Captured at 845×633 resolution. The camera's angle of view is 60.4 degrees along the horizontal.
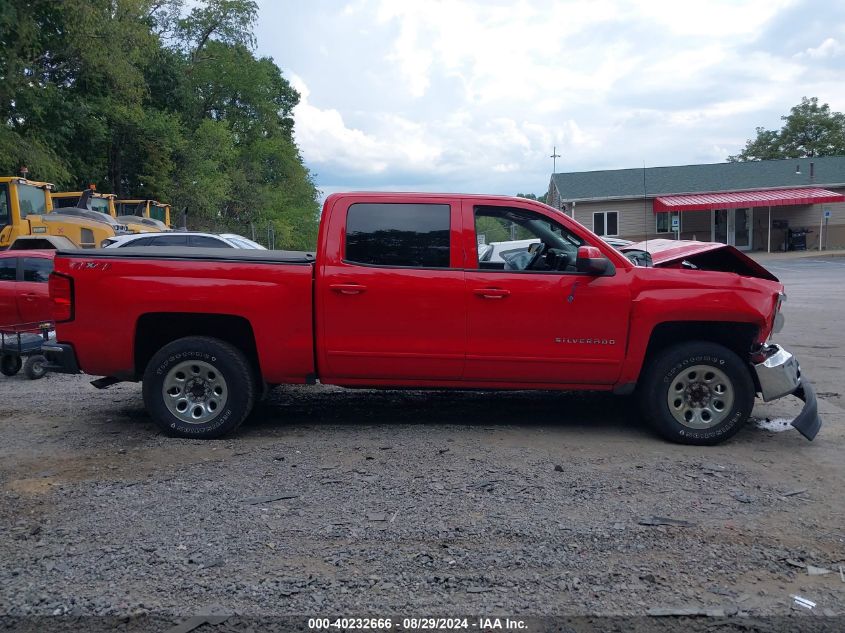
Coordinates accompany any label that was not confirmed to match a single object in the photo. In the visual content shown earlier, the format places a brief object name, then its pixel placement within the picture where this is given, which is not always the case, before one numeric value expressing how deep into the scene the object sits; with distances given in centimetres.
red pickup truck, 584
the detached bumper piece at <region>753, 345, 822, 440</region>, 589
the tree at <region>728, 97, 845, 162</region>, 5841
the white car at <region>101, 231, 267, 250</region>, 1498
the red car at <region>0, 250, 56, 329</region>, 982
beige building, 3872
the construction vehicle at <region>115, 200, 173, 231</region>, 2588
